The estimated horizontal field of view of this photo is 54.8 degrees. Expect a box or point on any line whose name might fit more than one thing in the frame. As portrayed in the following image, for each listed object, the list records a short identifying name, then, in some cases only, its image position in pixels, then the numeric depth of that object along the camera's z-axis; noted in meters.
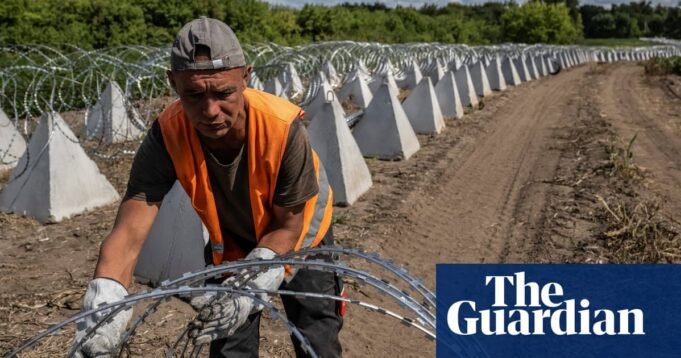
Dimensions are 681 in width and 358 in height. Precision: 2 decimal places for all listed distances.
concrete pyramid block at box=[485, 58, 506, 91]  21.77
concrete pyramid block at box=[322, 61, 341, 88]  16.00
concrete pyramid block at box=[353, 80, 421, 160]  9.73
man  2.33
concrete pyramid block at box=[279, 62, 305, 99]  13.55
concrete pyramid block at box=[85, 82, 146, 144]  10.98
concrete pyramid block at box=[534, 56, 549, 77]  32.12
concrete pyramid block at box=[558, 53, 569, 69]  41.11
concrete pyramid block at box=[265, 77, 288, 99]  12.95
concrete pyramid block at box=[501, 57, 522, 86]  24.34
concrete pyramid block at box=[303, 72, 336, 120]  11.34
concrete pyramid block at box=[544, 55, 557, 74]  35.17
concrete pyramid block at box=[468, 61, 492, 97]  19.39
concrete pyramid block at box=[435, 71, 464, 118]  14.12
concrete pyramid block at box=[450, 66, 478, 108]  16.38
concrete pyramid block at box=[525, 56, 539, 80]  29.38
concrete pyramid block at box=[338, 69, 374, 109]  14.37
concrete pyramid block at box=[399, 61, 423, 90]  18.60
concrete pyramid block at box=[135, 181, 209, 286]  5.11
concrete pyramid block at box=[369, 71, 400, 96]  15.14
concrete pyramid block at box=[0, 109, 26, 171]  9.72
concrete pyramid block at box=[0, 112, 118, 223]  7.05
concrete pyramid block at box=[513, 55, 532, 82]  27.30
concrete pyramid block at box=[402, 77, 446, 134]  11.87
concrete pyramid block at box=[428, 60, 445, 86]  17.74
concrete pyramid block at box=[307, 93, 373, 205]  7.43
